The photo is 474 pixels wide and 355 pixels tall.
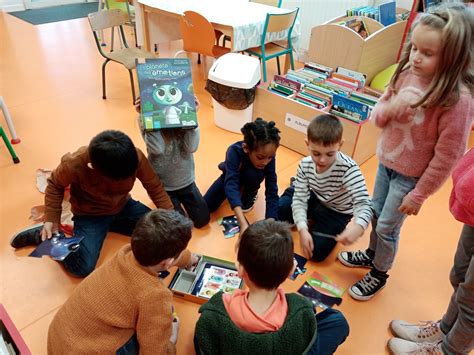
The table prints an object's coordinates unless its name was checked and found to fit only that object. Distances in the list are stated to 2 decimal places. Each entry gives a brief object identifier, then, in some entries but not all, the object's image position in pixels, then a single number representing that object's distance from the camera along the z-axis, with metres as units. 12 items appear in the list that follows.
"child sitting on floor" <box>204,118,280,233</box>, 1.68
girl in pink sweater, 1.09
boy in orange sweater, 1.08
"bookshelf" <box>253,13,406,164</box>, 2.42
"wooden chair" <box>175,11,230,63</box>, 2.95
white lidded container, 2.53
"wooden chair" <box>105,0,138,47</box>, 4.06
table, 2.97
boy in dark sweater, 0.96
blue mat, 5.02
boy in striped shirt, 1.53
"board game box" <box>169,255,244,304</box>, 1.60
